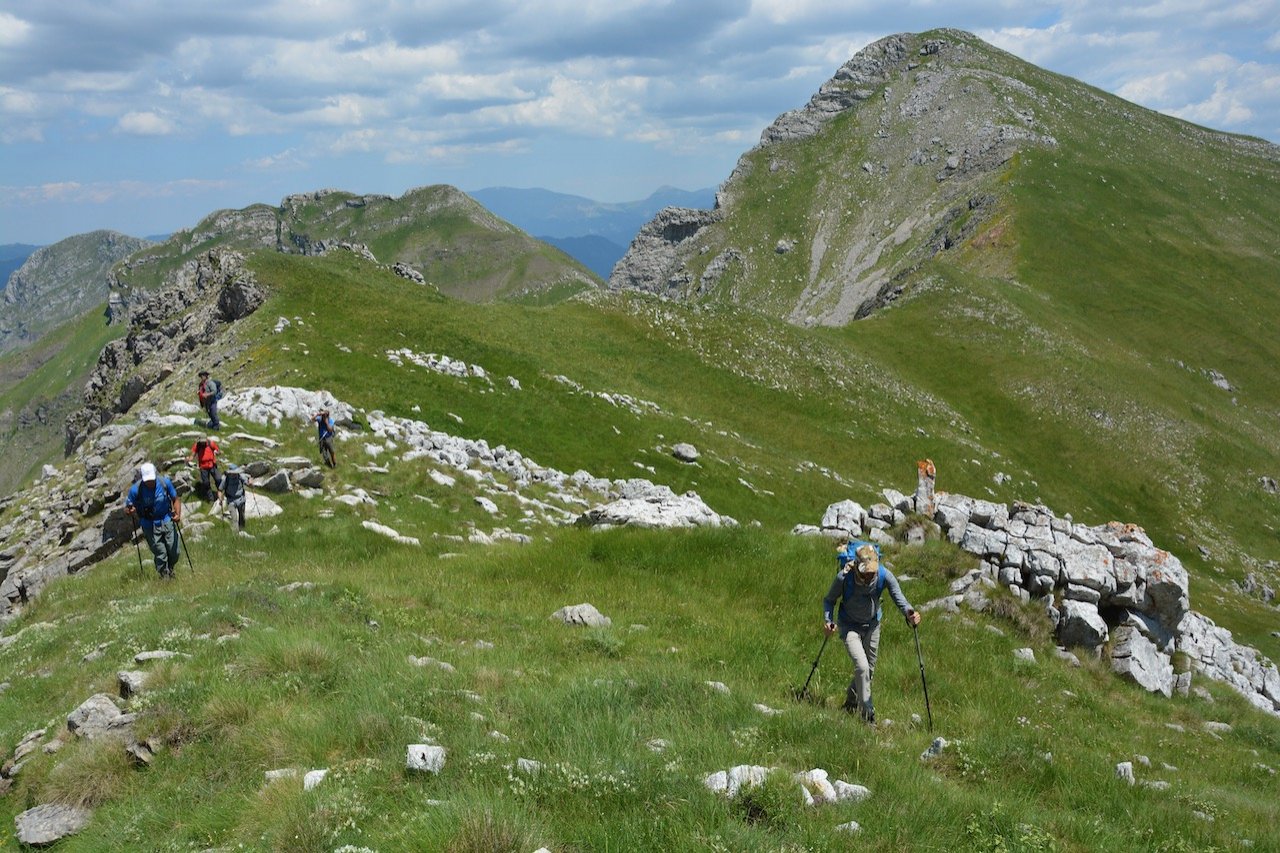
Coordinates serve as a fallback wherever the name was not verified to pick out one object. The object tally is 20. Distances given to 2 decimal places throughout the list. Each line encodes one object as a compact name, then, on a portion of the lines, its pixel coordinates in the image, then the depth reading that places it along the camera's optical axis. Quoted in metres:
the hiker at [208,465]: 19.78
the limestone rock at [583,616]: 13.41
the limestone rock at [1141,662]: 15.43
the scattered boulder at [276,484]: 21.30
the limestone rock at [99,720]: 8.22
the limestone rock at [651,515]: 21.12
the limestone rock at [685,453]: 36.53
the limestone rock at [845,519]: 20.70
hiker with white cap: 16.22
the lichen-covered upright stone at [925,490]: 21.19
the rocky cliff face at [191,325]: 44.94
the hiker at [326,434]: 23.73
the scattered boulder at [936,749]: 8.79
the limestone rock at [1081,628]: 15.76
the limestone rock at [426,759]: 6.51
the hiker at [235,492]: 19.11
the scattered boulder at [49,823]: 7.00
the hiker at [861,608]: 10.39
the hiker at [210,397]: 23.88
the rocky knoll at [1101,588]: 15.91
